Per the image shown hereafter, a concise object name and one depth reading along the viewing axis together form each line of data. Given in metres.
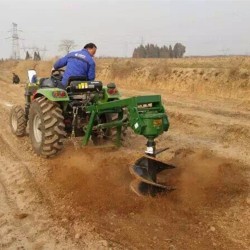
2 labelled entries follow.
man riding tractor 4.68
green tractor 3.33
